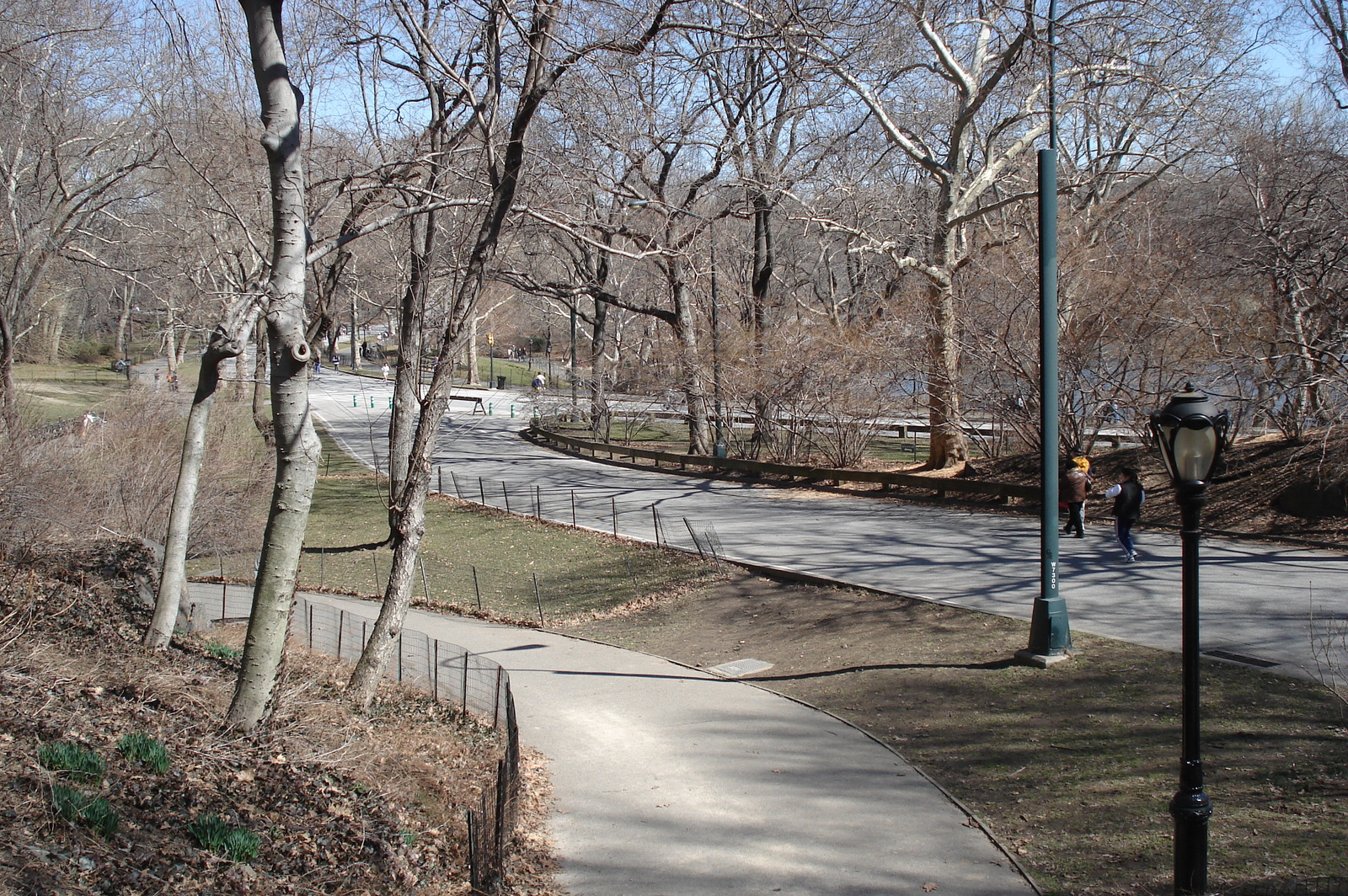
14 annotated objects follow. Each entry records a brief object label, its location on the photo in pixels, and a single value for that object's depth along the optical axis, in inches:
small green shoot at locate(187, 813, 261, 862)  208.8
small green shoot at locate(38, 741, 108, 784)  214.7
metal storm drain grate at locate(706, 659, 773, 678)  474.9
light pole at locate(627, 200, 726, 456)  1168.2
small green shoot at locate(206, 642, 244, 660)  416.2
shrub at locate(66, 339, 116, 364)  2888.8
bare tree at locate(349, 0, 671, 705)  410.9
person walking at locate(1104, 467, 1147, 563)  573.6
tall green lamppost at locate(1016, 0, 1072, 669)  392.8
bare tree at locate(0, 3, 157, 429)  617.2
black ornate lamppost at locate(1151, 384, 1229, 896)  220.1
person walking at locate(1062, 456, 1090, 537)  676.1
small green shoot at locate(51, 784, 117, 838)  196.2
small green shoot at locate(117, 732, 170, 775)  234.8
